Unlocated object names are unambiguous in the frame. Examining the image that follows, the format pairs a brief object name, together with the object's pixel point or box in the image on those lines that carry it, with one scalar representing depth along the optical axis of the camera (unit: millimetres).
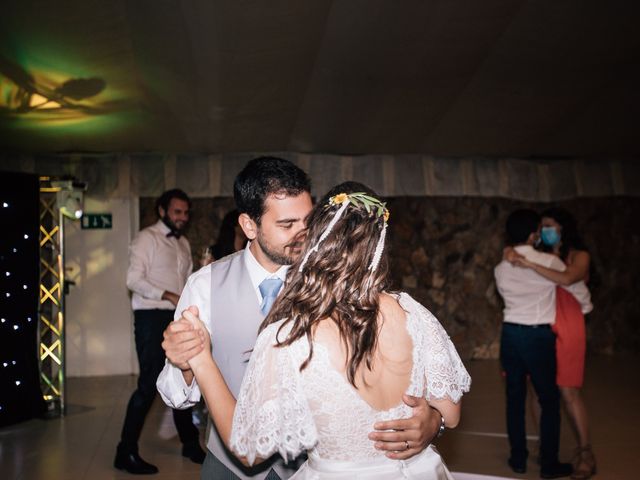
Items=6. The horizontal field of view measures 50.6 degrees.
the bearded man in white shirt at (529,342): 3740
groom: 1814
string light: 5145
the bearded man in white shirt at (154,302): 3946
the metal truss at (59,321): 5656
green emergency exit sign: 7543
